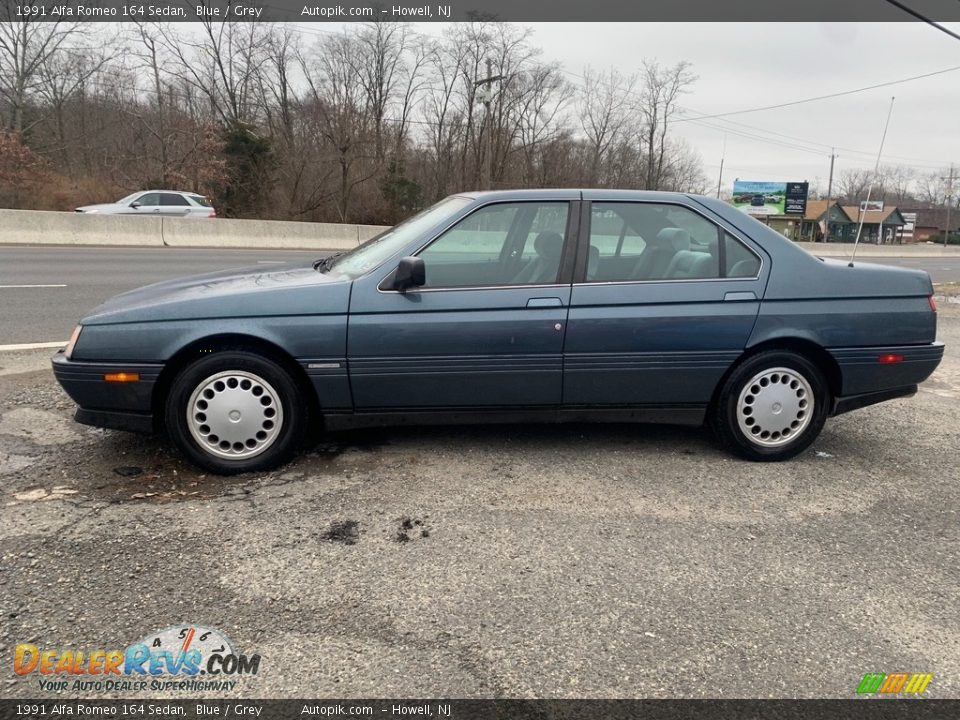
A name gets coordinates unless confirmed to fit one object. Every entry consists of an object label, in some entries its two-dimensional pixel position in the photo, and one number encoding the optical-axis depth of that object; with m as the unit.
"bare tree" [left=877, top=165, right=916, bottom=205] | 86.00
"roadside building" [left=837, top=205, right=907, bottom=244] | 77.00
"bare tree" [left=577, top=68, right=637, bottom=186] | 47.94
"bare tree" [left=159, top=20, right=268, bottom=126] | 32.94
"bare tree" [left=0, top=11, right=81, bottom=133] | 28.02
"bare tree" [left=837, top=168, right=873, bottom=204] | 65.19
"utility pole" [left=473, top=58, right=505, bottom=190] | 35.41
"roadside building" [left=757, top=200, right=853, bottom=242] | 72.88
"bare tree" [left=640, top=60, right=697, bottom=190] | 47.20
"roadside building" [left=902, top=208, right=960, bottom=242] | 85.50
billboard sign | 68.31
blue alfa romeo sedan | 3.36
